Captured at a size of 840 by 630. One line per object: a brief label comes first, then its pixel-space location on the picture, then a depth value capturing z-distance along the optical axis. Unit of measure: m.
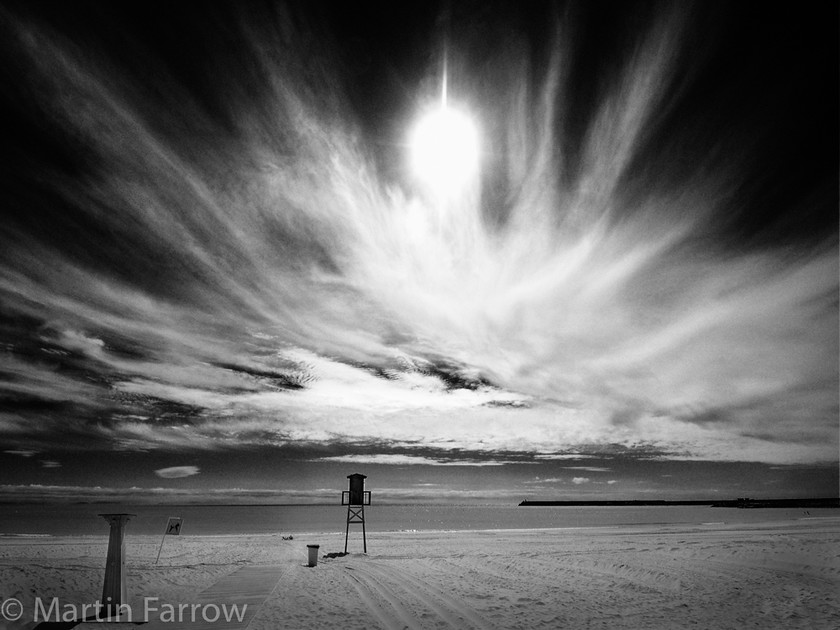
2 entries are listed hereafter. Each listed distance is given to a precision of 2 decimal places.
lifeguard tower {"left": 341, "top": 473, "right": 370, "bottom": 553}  27.70
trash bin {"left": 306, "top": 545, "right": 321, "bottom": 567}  17.52
